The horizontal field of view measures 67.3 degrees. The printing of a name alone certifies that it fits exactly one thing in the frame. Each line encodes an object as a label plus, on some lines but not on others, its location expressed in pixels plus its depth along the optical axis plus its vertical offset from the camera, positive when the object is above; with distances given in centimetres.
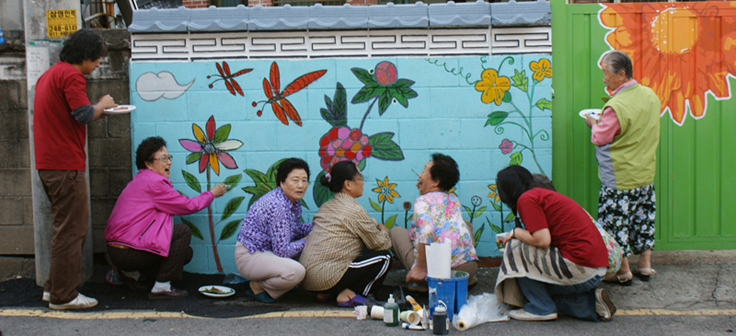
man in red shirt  381 -1
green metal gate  468 +39
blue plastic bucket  352 -92
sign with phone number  432 +103
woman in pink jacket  408 -56
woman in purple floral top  388 -66
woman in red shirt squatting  347 -72
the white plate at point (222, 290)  417 -106
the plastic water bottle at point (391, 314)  352 -106
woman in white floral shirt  389 -55
